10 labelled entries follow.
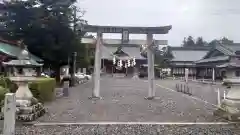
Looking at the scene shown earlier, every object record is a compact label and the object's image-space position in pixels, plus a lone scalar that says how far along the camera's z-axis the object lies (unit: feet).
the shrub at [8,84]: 51.50
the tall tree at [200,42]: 415.52
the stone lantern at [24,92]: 37.19
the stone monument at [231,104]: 38.86
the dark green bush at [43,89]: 52.37
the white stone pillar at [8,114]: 26.55
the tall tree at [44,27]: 98.43
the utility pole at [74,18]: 108.62
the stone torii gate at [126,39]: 69.15
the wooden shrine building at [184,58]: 252.21
